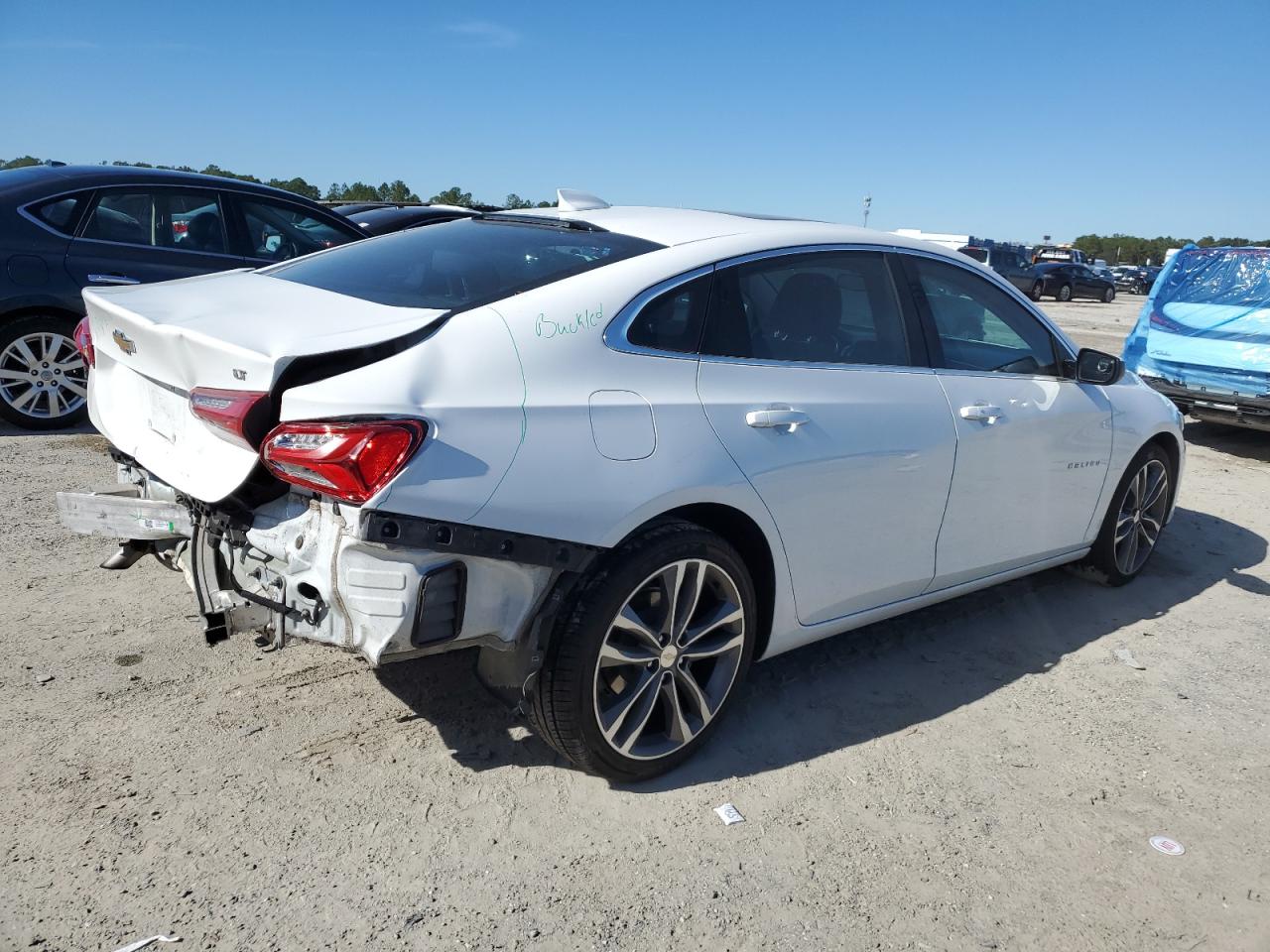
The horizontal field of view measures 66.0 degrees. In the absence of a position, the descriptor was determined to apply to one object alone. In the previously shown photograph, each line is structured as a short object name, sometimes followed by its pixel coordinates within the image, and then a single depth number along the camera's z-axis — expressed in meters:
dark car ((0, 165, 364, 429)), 6.12
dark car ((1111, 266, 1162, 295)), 47.47
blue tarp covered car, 8.18
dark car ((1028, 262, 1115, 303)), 33.53
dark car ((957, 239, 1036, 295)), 31.56
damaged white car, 2.43
